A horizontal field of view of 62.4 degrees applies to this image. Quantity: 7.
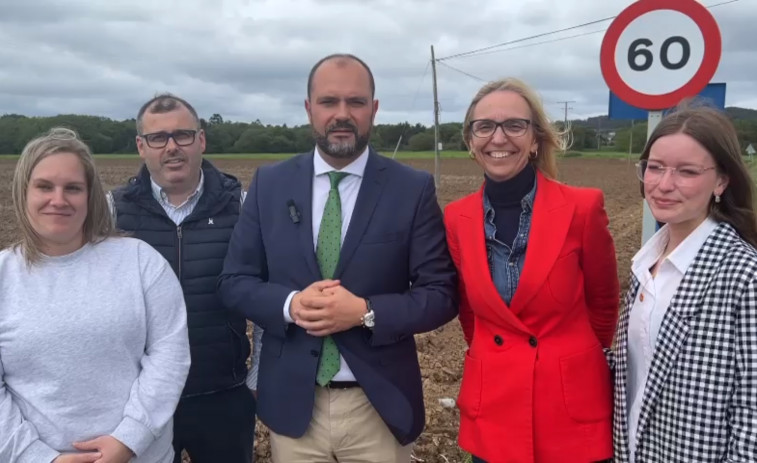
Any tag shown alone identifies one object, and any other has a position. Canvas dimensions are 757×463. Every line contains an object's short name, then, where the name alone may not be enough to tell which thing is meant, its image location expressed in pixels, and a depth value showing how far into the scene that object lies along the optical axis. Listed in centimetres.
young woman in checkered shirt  188
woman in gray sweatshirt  222
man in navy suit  256
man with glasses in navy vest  294
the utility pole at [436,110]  2223
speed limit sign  321
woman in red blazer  235
